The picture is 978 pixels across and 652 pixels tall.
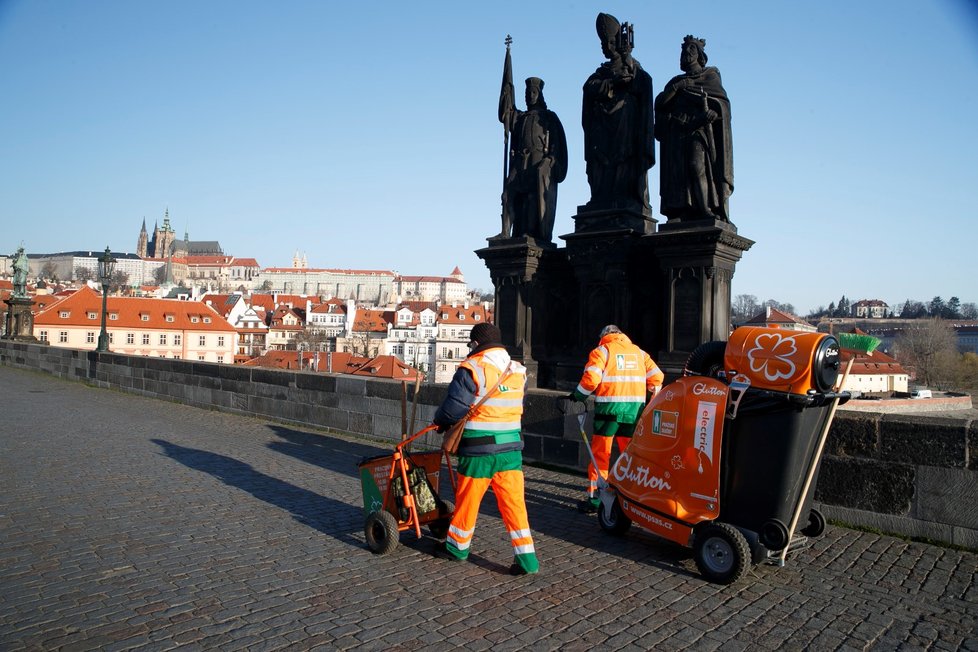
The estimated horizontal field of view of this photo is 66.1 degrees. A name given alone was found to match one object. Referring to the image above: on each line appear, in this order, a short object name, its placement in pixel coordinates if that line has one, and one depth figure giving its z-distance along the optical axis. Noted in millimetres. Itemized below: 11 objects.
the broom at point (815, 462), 4735
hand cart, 5305
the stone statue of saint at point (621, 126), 9727
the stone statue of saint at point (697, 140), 8781
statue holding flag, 10859
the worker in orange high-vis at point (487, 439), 4930
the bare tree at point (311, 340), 94562
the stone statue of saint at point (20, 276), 30547
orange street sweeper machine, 4672
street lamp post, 21453
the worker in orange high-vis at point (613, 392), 6410
